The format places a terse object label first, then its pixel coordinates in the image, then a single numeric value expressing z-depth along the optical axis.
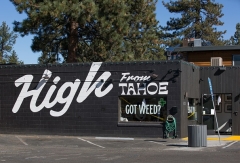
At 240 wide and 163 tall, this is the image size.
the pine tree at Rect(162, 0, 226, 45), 54.81
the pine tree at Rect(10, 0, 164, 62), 31.44
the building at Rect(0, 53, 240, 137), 25.03
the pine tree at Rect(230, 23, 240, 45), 78.03
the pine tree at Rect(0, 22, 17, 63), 75.60
